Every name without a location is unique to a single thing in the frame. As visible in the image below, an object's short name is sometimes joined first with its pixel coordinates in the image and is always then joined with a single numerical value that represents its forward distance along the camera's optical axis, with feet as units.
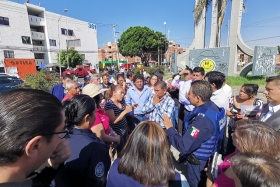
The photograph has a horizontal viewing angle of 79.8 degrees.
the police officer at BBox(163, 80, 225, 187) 6.15
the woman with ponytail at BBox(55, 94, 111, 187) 4.37
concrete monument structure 37.09
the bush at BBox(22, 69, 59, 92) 22.34
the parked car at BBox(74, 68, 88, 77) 75.95
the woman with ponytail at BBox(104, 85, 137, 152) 9.27
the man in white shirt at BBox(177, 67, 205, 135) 13.14
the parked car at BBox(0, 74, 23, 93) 26.97
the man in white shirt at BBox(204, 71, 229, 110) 10.00
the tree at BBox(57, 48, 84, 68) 86.43
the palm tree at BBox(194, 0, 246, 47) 40.60
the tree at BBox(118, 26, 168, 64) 118.93
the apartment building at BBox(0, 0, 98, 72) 72.76
